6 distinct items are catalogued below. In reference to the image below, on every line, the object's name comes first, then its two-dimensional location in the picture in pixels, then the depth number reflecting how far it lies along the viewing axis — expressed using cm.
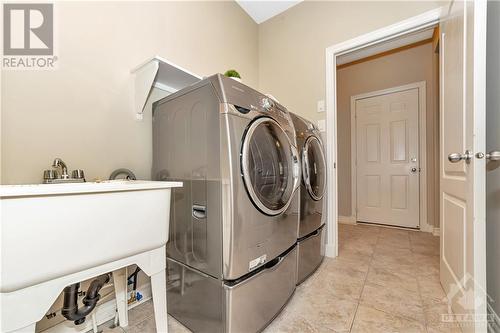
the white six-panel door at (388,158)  301
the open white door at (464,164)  88
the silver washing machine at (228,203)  92
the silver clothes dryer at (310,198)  156
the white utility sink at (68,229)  54
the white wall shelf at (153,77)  123
